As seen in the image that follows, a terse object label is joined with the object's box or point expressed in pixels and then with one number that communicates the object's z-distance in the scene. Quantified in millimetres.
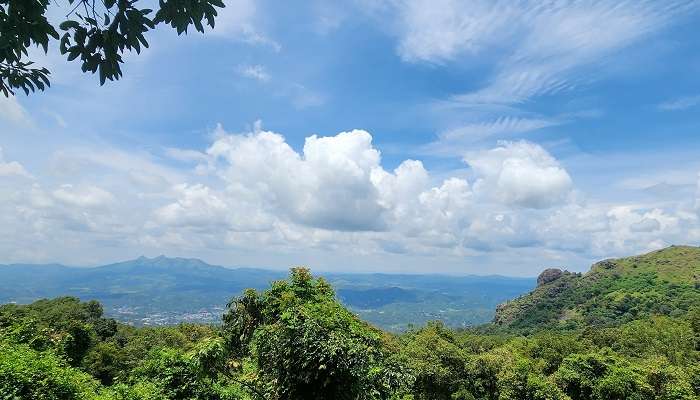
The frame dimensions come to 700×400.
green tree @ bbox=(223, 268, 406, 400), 11695
